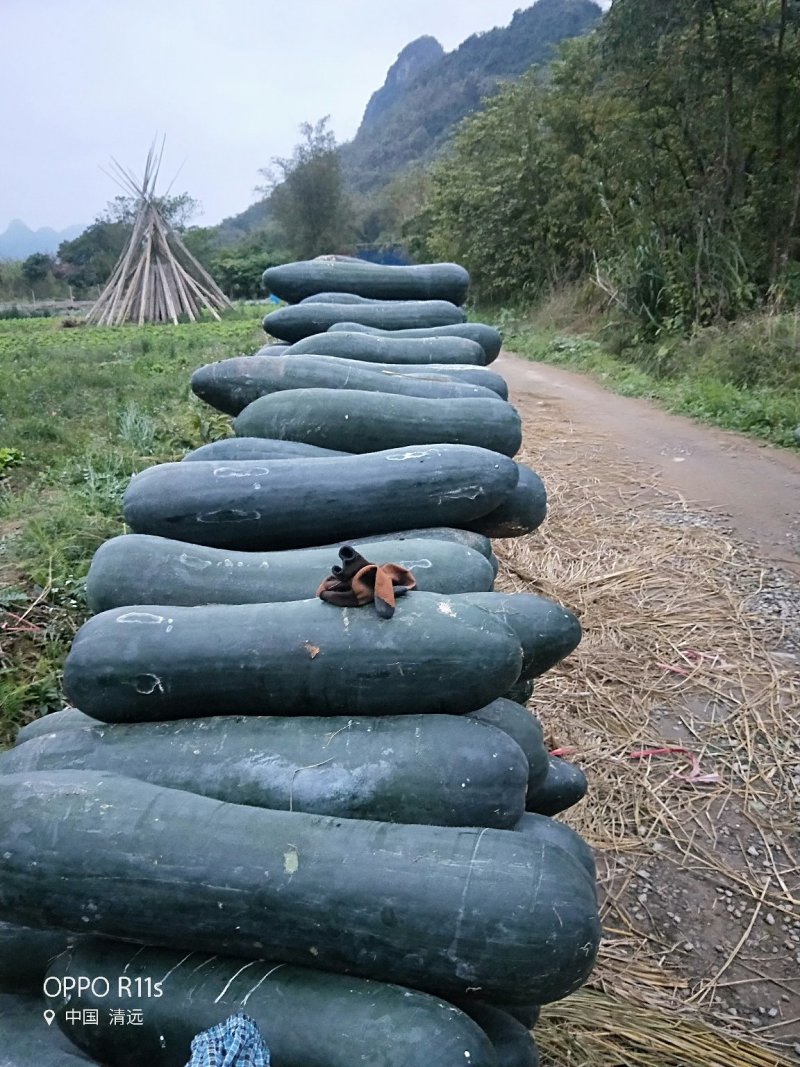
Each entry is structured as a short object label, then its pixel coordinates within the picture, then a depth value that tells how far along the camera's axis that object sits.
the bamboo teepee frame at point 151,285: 26.73
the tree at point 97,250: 45.69
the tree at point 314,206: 43.22
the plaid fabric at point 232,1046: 1.04
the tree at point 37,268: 45.31
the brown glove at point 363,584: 1.49
